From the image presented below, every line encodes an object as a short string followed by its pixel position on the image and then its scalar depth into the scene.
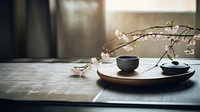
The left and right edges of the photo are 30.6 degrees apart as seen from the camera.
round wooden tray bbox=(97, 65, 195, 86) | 1.39
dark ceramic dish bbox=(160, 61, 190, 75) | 1.47
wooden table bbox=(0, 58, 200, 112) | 1.26
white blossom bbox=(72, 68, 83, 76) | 1.71
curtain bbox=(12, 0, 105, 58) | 2.54
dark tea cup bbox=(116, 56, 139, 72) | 1.52
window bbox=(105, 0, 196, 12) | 2.47
